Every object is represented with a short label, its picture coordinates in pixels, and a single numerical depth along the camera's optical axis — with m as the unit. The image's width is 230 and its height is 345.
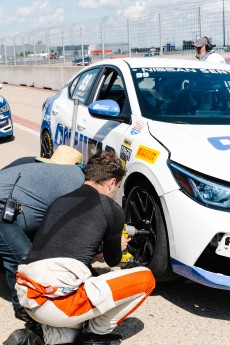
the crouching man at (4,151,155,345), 2.93
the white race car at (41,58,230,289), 3.46
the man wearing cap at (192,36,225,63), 8.25
